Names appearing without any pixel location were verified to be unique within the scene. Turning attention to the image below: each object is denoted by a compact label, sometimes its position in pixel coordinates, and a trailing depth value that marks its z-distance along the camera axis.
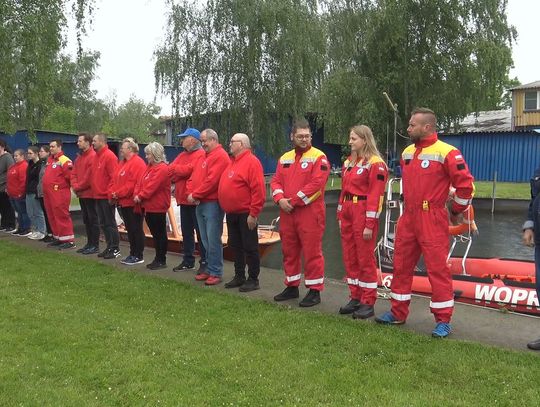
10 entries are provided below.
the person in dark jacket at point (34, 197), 11.10
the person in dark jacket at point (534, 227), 4.80
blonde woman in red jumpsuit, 5.68
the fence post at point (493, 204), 21.80
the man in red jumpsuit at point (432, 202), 4.98
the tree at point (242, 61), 24.52
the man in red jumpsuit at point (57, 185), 10.06
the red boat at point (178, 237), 10.43
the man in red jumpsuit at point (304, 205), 6.14
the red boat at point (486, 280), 6.23
